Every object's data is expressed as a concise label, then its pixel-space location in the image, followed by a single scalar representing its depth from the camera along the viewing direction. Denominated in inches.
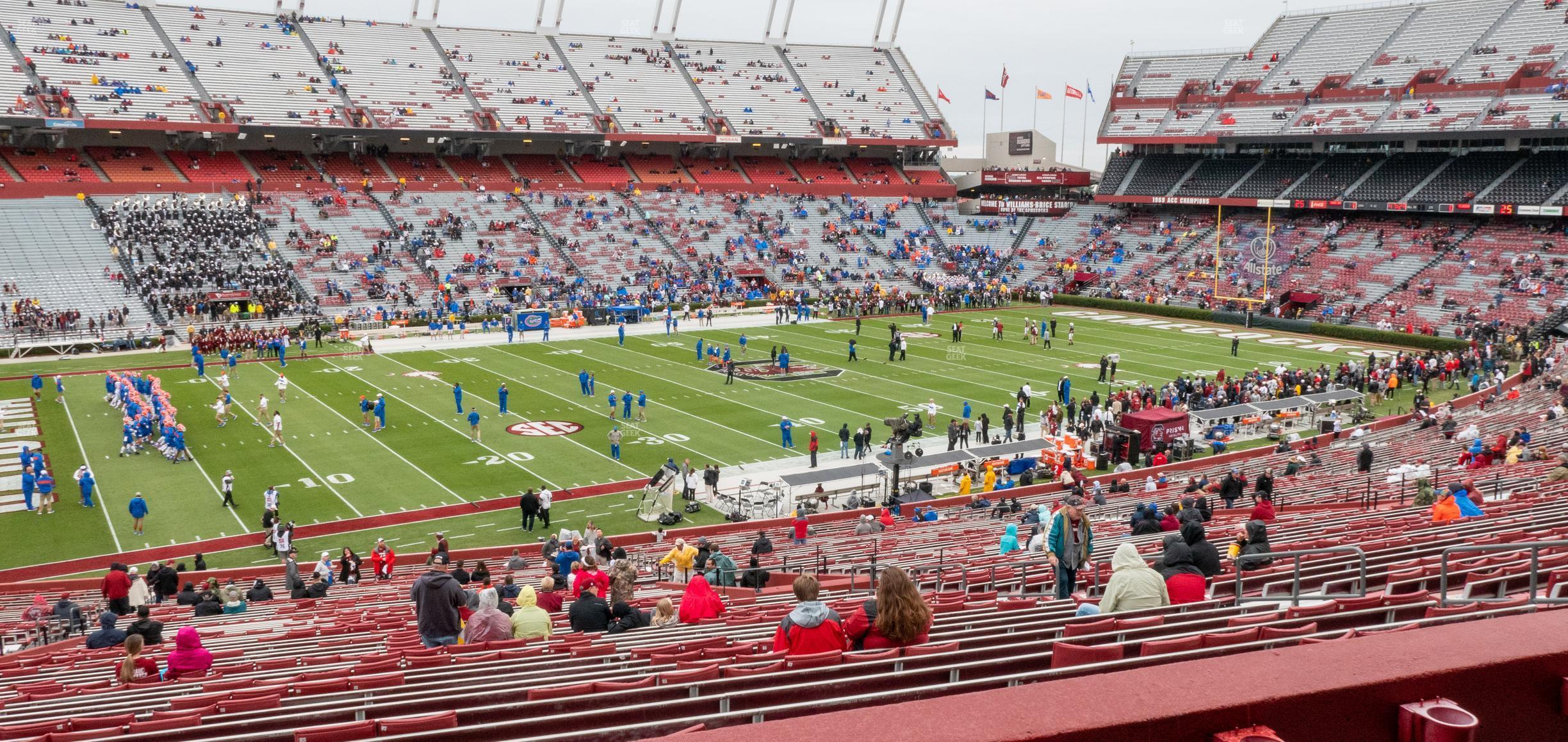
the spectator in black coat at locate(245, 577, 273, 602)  644.7
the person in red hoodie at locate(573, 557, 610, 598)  474.3
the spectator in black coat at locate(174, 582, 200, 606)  603.5
